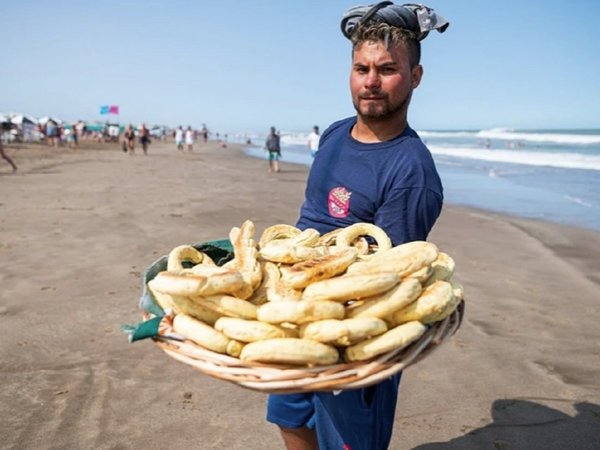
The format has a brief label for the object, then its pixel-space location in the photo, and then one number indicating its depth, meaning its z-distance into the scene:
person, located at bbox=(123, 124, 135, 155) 31.91
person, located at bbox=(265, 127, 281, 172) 20.07
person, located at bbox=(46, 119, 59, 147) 34.12
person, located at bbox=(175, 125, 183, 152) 36.97
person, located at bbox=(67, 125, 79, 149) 34.69
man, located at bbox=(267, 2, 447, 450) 2.09
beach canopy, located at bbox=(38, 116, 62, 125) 46.91
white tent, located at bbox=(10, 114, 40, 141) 38.92
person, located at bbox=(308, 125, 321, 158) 17.38
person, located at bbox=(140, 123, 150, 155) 31.24
